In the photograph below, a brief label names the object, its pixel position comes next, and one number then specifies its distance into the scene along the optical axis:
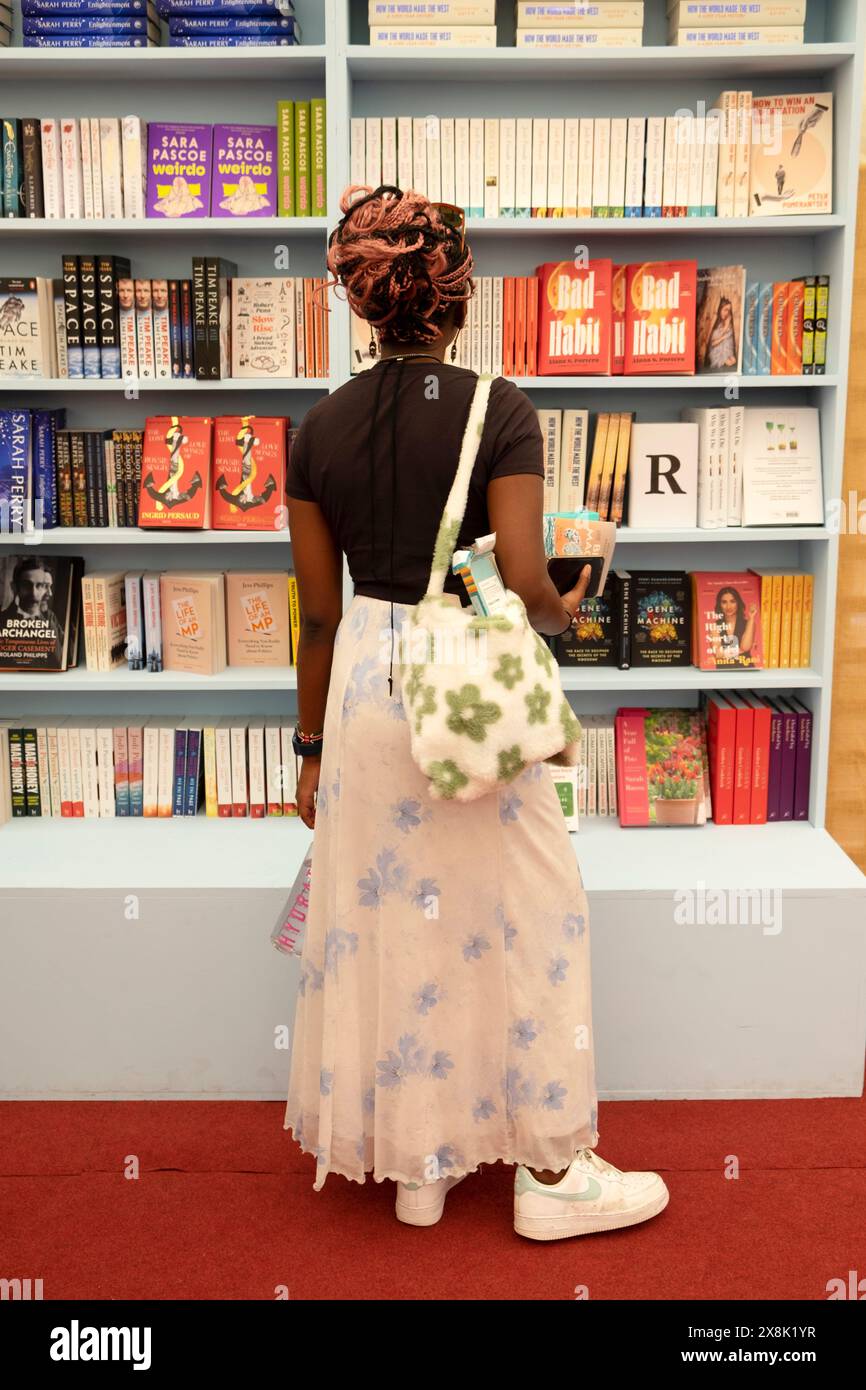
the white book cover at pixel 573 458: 3.05
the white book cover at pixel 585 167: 2.93
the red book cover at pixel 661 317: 2.97
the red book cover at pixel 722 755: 3.16
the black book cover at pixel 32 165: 2.93
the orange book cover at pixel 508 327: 2.98
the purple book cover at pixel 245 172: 2.98
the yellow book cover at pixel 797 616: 3.14
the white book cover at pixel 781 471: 3.06
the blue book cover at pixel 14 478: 3.07
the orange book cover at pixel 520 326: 2.99
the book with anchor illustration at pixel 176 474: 3.06
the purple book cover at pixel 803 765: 3.15
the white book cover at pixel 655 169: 2.93
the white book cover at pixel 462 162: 2.93
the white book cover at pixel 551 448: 3.04
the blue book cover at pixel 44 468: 3.07
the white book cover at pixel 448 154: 2.93
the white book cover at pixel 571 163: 2.94
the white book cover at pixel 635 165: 2.93
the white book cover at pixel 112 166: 2.93
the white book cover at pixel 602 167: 2.93
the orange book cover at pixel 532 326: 2.99
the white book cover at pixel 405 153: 2.92
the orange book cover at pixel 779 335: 2.97
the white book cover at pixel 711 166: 2.94
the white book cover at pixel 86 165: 2.93
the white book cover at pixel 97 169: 2.94
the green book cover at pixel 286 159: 2.92
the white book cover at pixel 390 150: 2.92
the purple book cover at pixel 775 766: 3.15
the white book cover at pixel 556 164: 2.93
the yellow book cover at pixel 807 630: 3.15
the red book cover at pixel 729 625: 3.15
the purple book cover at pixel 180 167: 2.98
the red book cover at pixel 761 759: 3.14
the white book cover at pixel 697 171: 2.94
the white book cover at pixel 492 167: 2.94
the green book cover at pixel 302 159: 2.92
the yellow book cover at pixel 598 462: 3.06
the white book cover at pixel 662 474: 3.07
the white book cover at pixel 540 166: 2.93
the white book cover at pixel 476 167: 2.94
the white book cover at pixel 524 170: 2.94
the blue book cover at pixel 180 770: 3.20
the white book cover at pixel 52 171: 2.93
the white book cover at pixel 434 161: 2.93
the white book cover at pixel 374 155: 2.93
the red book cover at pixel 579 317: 2.96
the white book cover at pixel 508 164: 2.94
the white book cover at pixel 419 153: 2.93
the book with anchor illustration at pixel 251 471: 3.07
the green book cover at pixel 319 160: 2.90
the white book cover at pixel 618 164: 2.93
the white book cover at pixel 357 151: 2.92
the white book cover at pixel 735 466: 3.05
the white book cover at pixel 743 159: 2.92
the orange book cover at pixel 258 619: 3.18
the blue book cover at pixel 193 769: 3.20
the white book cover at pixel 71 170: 2.93
